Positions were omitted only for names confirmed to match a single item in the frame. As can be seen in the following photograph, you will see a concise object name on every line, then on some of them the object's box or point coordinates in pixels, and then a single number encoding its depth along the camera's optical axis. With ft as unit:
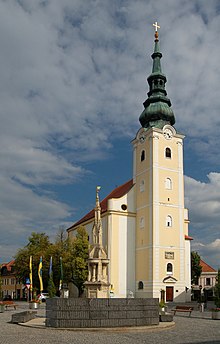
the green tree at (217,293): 86.22
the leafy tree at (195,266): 211.53
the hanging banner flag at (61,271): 141.81
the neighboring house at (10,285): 258.37
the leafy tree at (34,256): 174.29
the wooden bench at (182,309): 82.29
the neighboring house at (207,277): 273.95
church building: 142.72
